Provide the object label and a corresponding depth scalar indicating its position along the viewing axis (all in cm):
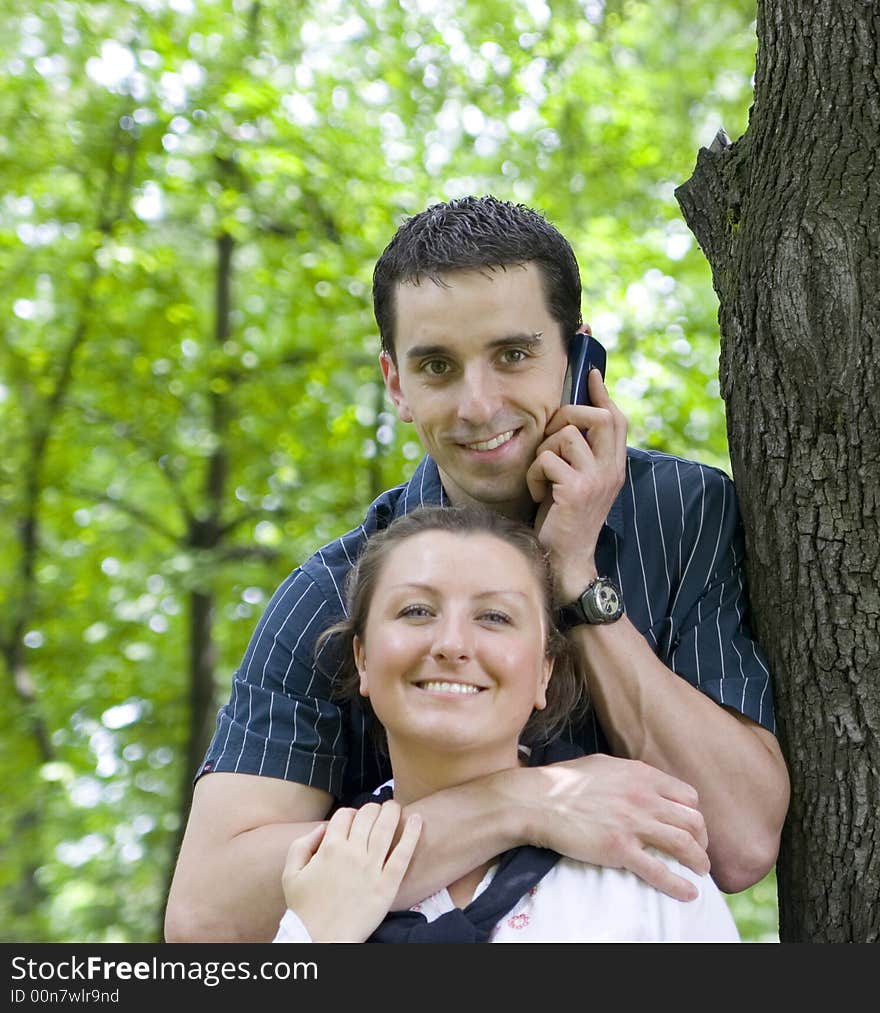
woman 208
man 227
